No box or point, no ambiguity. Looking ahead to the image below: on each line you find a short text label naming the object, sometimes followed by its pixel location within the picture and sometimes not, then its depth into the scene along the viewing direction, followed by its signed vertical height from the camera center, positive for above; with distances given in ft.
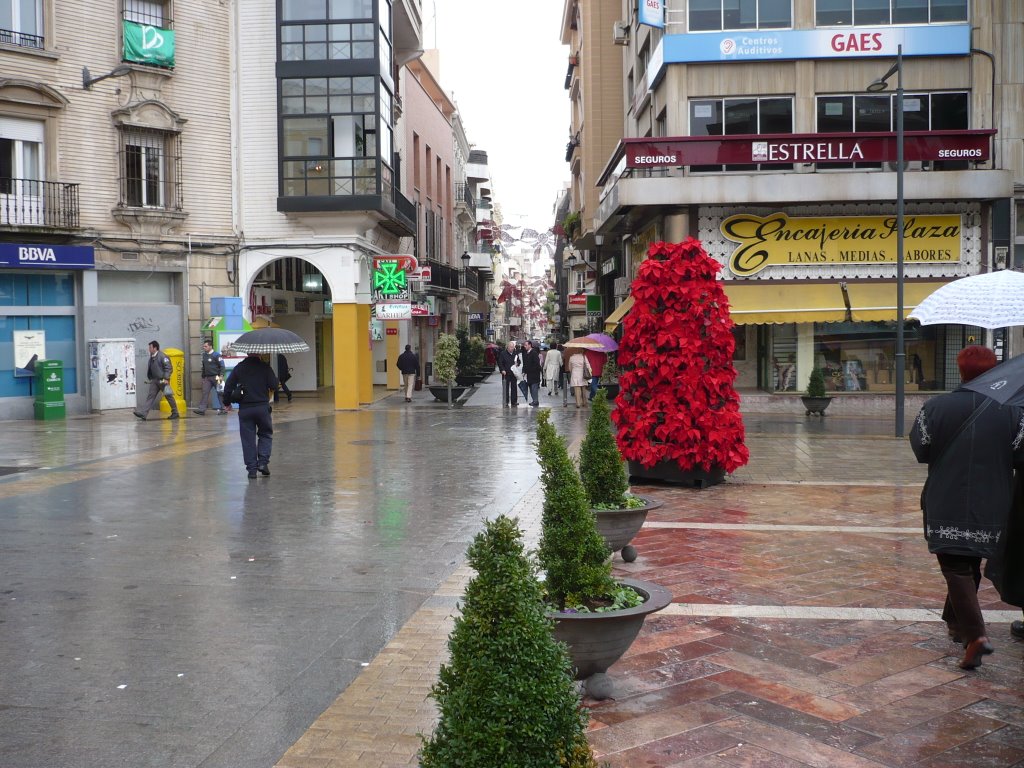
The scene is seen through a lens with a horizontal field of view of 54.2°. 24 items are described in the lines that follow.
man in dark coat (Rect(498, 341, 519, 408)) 87.15 -1.77
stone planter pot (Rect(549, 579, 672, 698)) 14.71 -4.19
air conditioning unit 105.70 +34.37
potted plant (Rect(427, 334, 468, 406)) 87.92 -0.81
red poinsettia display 36.86 -0.49
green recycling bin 72.43 -1.87
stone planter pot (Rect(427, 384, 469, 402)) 90.33 -2.99
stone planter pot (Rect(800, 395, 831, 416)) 71.82 -3.70
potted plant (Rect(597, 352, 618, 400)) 83.71 -1.83
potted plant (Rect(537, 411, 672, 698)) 14.79 -3.72
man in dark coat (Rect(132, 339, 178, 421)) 71.10 -0.79
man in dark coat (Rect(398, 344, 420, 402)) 91.76 -0.62
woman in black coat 16.49 -2.24
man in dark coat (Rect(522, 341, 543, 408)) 85.76 -0.63
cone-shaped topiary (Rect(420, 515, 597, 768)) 9.04 -3.10
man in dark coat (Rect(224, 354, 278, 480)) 41.78 -1.99
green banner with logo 78.89 +25.32
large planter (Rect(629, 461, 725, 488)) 37.55 -4.49
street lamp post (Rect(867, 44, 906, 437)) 57.21 +5.67
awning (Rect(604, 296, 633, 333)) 86.62 +3.68
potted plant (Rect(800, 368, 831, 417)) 71.67 -2.98
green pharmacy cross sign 87.10 +7.02
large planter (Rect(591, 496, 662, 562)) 23.52 -4.00
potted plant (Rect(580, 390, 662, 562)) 23.73 -3.35
